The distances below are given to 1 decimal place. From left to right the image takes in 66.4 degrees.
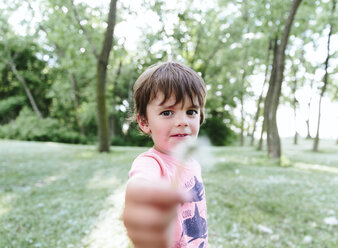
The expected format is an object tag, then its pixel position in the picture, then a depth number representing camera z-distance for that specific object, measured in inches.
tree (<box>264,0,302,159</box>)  332.5
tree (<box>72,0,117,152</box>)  362.0
